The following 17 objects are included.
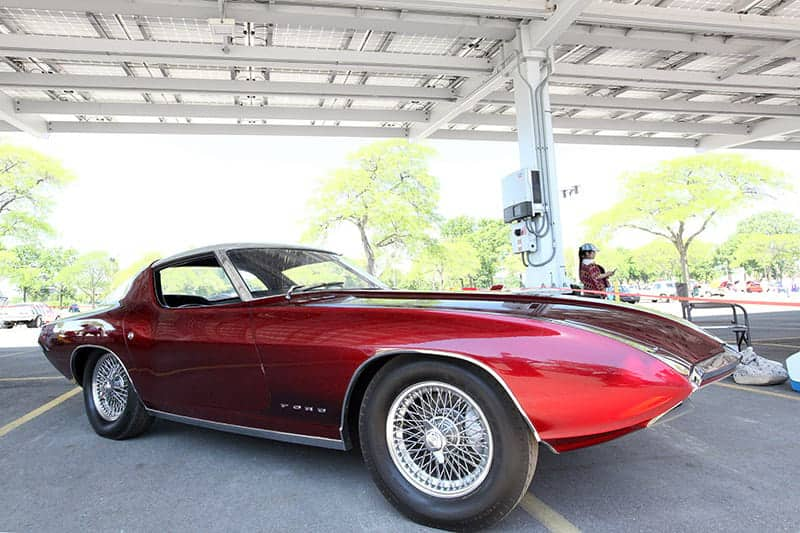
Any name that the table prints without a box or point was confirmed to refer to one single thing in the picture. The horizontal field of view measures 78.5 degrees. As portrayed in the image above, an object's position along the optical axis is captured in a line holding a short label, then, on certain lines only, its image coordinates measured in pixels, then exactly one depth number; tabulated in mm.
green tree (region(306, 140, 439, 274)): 25906
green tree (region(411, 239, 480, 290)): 27359
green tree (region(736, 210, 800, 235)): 62969
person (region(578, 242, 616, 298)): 6469
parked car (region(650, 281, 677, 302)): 50422
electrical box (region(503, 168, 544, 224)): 8125
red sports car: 1864
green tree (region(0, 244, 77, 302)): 26953
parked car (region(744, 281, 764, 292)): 53062
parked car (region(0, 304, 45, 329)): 22062
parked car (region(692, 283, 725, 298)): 37819
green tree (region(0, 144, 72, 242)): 26172
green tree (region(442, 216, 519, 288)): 50719
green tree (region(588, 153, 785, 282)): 25234
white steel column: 8094
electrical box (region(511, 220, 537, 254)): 8312
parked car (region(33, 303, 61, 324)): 23812
